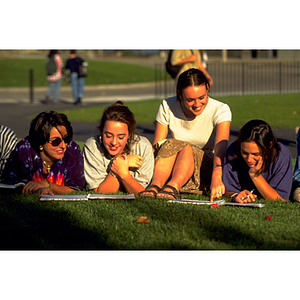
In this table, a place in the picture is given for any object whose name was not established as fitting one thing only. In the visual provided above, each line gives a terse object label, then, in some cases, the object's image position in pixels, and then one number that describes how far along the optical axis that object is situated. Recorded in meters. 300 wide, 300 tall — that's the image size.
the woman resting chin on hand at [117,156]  10.44
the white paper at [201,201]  10.09
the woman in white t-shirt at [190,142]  10.67
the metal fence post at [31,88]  39.53
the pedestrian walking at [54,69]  36.41
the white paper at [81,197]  10.28
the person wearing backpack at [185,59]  18.67
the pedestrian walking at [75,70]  35.97
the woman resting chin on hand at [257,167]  9.81
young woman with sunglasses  10.38
